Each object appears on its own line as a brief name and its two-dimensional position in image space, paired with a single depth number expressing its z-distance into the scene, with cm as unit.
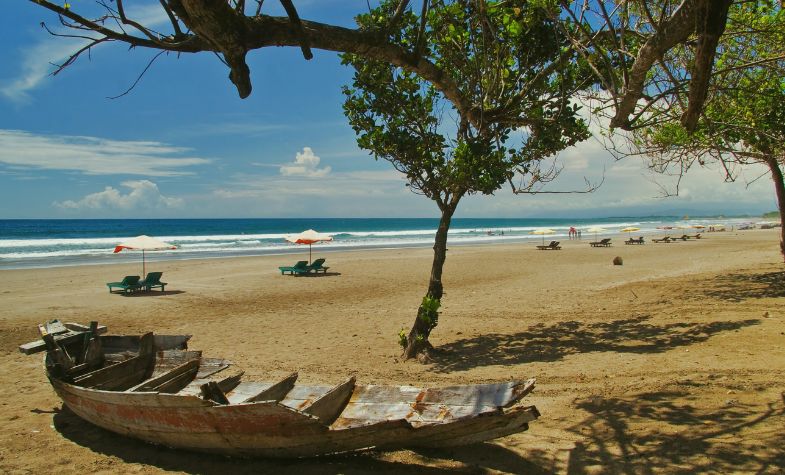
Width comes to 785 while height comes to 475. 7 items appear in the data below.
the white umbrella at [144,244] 1725
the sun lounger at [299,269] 2075
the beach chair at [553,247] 3291
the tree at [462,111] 650
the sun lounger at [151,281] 1653
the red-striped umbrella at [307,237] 2116
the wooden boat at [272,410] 408
